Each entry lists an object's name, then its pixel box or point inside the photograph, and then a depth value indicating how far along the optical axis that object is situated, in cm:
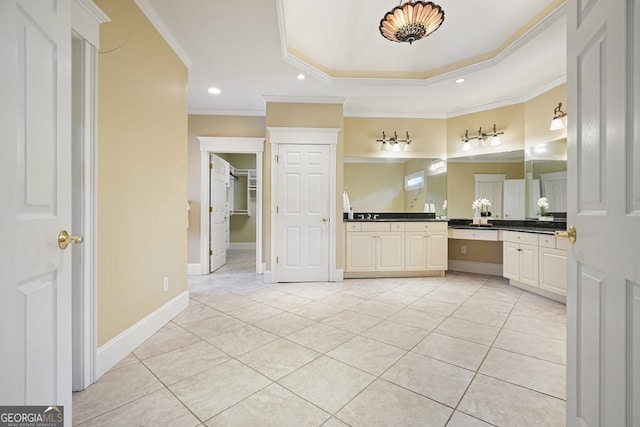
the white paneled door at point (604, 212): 75
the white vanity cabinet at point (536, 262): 297
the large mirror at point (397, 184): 457
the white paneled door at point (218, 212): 450
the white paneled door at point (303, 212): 386
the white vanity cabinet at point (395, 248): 403
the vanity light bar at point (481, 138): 422
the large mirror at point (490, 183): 411
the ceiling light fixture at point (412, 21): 214
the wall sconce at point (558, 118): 337
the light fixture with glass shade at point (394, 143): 458
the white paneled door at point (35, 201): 74
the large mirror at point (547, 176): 351
